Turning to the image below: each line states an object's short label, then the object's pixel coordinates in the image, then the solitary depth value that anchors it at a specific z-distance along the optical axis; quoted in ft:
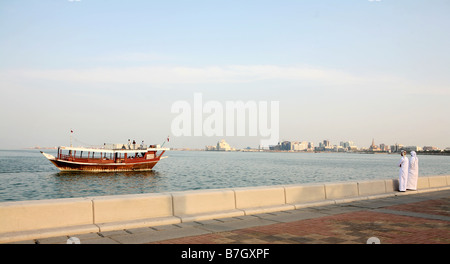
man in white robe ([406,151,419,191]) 52.95
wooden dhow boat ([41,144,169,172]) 207.62
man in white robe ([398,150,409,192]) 52.11
